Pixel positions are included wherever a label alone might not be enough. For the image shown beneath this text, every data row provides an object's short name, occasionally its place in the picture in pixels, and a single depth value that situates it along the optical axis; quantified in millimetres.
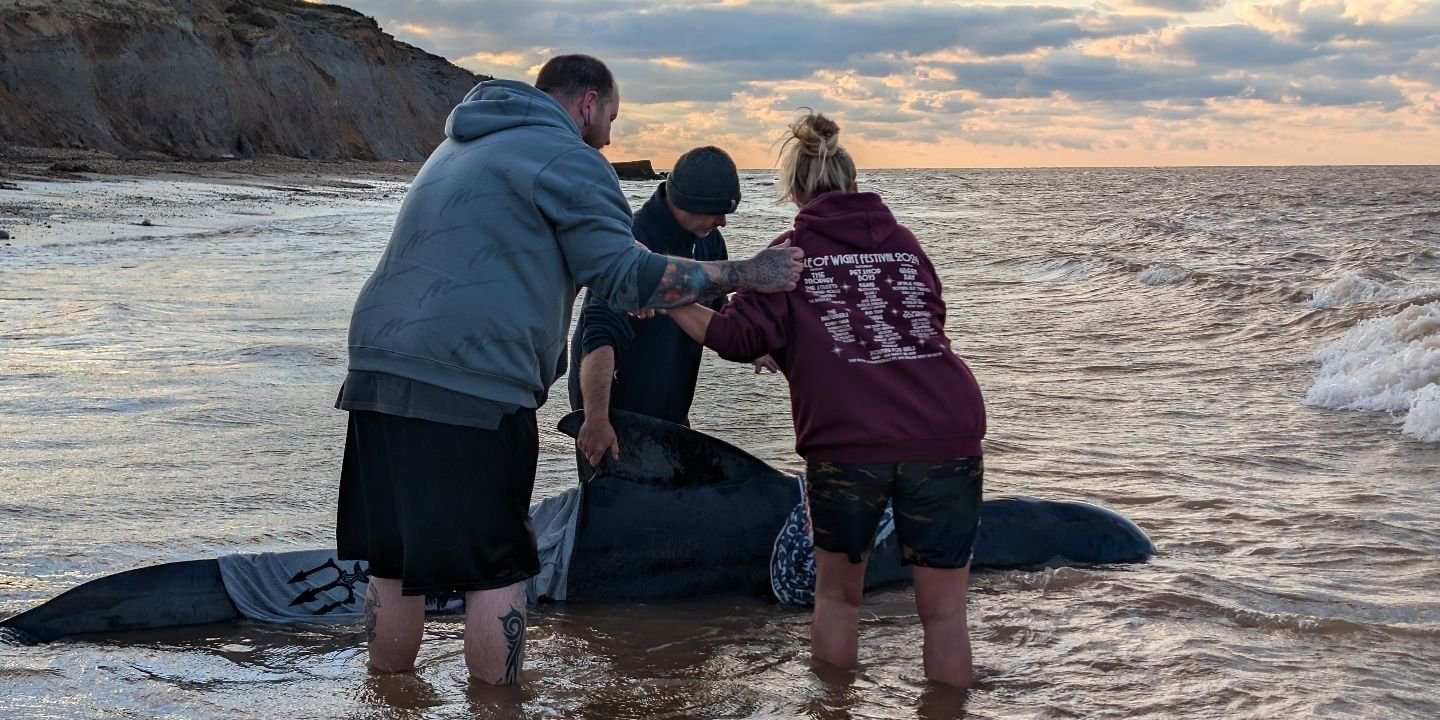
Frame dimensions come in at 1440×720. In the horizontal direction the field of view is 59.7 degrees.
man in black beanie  4074
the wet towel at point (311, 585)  4090
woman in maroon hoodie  3281
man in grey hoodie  3064
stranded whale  4277
